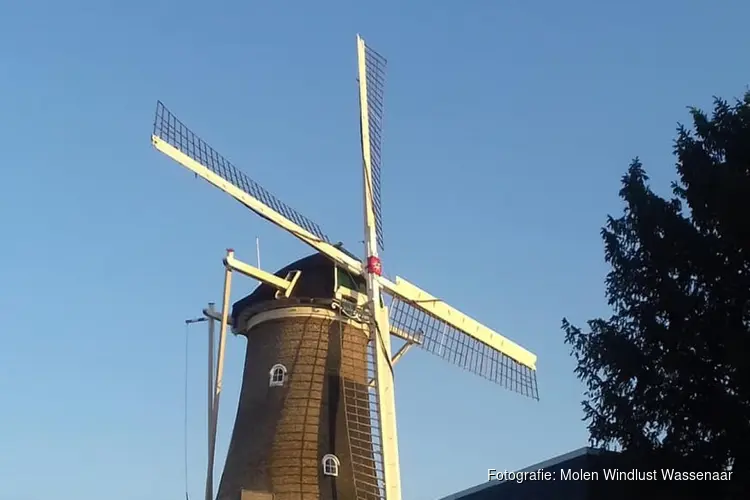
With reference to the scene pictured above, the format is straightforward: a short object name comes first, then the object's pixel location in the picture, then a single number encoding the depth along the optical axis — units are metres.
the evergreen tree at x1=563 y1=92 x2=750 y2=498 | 14.23
